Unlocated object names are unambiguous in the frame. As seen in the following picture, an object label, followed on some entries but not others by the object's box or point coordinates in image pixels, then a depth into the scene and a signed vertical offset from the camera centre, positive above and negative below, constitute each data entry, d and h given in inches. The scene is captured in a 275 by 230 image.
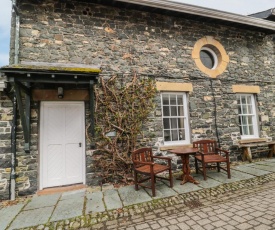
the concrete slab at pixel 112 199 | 123.0 -57.4
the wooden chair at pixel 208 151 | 172.6 -30.6
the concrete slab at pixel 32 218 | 106.9 -59.2
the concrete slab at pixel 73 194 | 143.3 -57.5
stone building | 153.6 +59.0
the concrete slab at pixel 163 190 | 136.2 -55.7
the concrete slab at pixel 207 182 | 151.0 -54.8
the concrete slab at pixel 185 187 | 142.6 -55.4
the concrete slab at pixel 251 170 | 173.4 -52.6
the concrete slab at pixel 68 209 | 113.7 -58.3
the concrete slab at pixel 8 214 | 109.2 -59.5
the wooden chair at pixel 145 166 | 136.4 -36.6
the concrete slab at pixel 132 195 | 129.2 -56.8
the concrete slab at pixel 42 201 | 131.2 -58.4
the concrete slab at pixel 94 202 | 119.6 -57.8
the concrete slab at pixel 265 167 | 184.1 -52.0
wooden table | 158.1 -38.5
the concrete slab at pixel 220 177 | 159.2 -54.1
